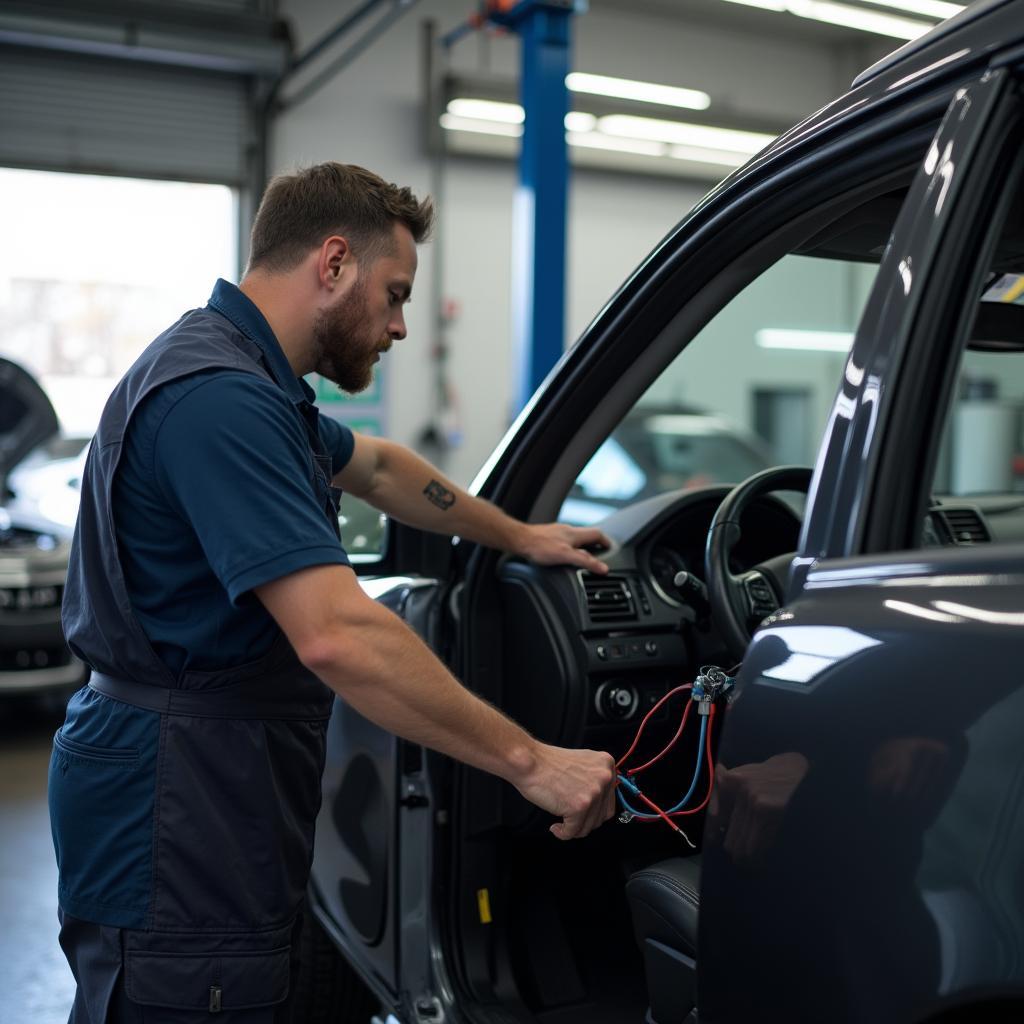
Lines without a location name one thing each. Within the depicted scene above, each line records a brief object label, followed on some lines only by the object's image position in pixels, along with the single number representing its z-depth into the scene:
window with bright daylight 10.27
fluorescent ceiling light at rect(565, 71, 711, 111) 10.30
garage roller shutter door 9.58
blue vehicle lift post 6.59
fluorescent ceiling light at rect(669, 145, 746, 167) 12.35
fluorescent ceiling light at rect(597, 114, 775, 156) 11.14
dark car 1.02
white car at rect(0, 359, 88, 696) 5.54
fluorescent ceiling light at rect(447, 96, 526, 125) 10.73
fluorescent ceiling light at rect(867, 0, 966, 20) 8.56
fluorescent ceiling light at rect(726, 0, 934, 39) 8.58
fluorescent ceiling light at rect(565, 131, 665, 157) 11.59
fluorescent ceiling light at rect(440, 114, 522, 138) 11.02
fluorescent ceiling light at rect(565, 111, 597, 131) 10.84
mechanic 1.46
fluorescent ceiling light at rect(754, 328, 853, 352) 13.06
